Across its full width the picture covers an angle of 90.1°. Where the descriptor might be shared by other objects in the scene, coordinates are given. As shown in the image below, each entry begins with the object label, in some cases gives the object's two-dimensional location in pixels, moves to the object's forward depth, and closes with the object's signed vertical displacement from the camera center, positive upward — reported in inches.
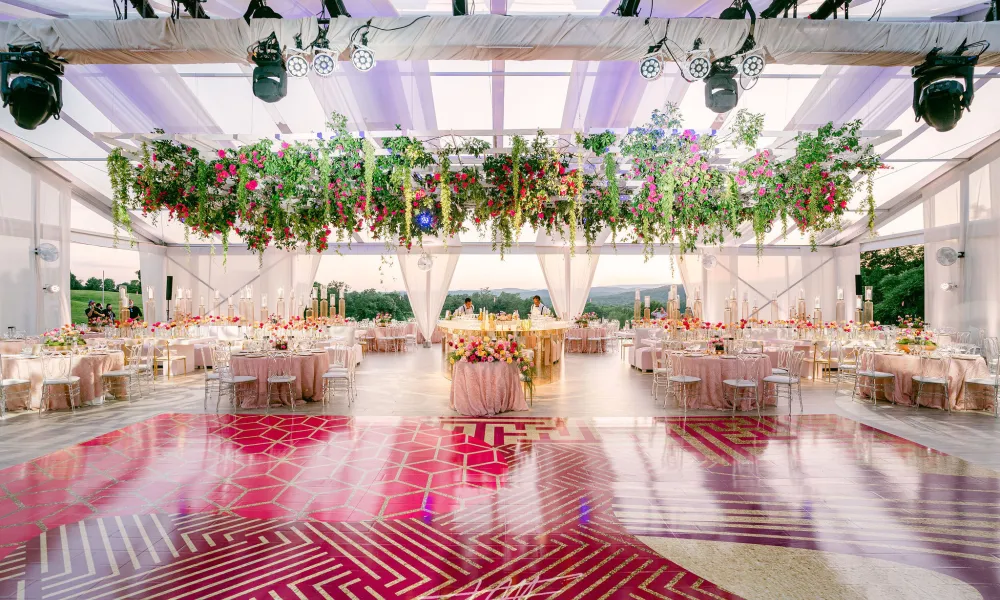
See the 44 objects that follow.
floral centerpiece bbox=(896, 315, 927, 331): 339.0 -15.2
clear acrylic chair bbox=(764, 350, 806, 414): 246.5 -38.8
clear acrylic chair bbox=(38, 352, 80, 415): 256.7 -38.5
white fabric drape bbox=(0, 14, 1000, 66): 158.7 +86.0
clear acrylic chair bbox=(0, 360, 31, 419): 250.1 -45.0
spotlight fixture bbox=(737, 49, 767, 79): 161.8 +77.6
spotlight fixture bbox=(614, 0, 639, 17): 166.6 +98.7
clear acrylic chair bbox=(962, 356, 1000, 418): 248.2 -45.4
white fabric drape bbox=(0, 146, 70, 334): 358.3 +47.1
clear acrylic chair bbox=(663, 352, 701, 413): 259.4 -39.1
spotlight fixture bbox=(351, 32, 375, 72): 160.7 +79.9
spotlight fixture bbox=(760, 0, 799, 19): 171.0 +102.2
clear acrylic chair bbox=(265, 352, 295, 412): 263.6 -35.5
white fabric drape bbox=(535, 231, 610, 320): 553.0 +30.6
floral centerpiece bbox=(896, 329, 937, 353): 276.4 -23.2
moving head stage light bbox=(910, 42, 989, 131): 164.2 +72.2
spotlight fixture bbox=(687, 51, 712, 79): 164.7 +78.9
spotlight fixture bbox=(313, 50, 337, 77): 162.1 +78.4
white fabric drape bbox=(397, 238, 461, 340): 540.1 +25.4
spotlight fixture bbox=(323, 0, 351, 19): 171.0 +101.7
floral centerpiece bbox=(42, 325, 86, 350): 274.8 -20.6
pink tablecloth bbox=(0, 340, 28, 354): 316.3 -27.9
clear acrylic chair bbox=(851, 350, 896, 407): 272.7 -45.0
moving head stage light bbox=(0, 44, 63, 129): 161.9 +73.1
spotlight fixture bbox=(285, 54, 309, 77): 166.4 +79.8
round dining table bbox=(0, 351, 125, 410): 262.2 -38.1
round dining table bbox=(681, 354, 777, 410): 266.8 -39.1
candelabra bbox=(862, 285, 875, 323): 396.2 -6.6
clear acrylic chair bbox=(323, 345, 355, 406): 266.7 -40.4
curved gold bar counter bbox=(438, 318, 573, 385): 313.6 -20.1
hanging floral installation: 231.8 +58.5
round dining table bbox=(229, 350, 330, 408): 262.5 -37.3
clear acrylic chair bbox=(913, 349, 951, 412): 259.9 -39.3
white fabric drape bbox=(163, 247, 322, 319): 550.0 +31.4
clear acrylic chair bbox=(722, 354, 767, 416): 267.0 -38.2
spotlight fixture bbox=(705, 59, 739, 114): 174.4 +75.8
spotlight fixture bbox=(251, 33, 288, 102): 165.6 +77.8
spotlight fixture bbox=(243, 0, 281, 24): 167.3 +98.1
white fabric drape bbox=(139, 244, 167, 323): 523.8 +32.8
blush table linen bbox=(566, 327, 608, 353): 526.6 -37.9
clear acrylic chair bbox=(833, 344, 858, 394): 341.8 -44.0
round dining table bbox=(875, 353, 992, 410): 259.9 -38.0
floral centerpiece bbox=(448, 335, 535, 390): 248.7 -24.5
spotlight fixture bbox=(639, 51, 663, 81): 163.0 +78.4
